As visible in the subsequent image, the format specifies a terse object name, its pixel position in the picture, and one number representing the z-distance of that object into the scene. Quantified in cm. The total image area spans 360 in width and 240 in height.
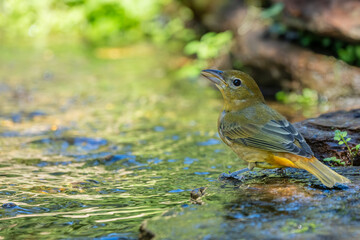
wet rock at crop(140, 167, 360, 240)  602
